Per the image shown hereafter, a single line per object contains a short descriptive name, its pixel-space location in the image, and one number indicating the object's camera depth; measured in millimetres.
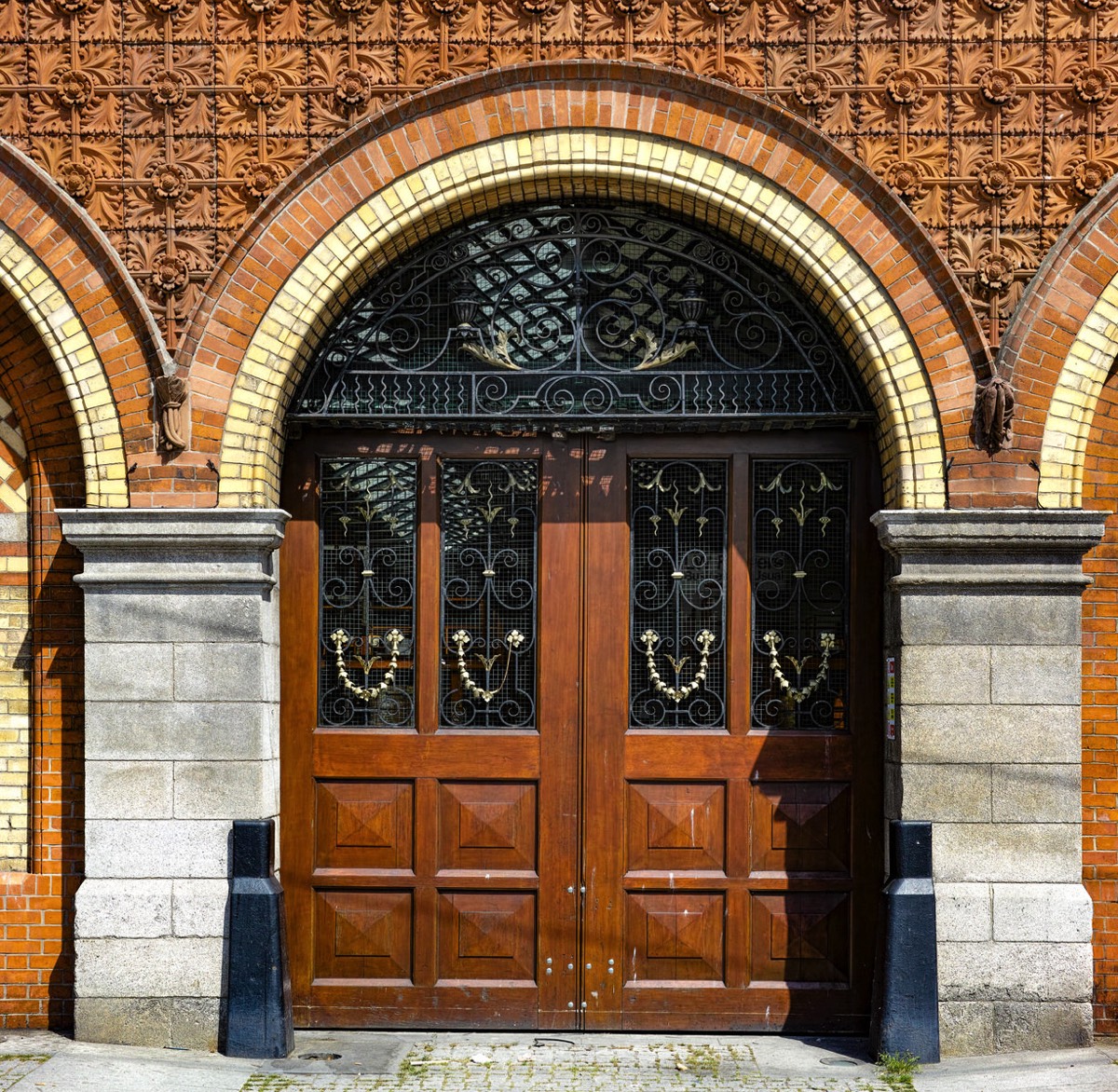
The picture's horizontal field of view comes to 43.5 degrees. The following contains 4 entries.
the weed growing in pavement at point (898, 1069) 6340
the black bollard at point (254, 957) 6660
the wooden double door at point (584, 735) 7152
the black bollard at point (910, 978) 6566
